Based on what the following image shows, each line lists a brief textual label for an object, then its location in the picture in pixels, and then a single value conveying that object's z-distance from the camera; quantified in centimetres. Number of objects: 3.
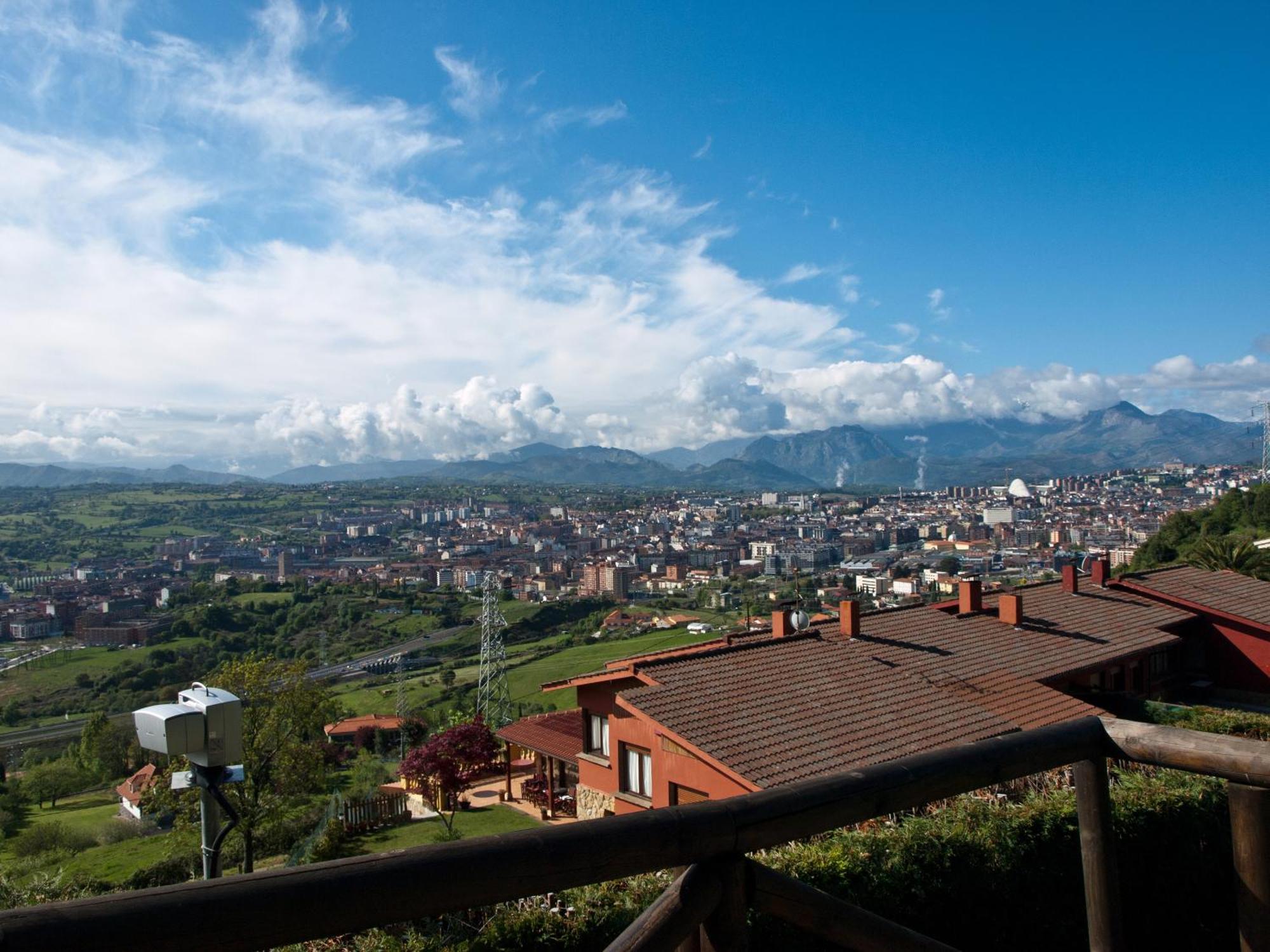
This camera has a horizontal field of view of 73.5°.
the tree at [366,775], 1886
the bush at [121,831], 1973
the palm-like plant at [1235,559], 2272
